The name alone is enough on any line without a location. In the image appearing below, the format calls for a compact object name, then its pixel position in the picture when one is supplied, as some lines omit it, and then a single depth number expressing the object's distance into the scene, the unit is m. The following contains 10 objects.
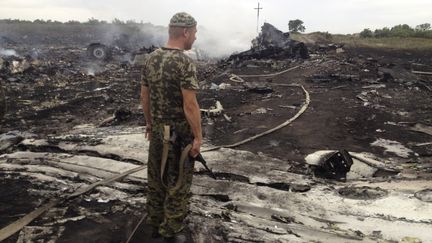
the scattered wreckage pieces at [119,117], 9.07
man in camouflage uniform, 3.59
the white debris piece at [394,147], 7.00
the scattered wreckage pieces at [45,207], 3.95
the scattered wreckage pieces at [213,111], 9.20
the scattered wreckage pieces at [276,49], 20.12
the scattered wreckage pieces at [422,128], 8.19
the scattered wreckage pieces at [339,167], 5.78
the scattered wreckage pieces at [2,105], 5.40
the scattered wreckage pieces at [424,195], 4.80
